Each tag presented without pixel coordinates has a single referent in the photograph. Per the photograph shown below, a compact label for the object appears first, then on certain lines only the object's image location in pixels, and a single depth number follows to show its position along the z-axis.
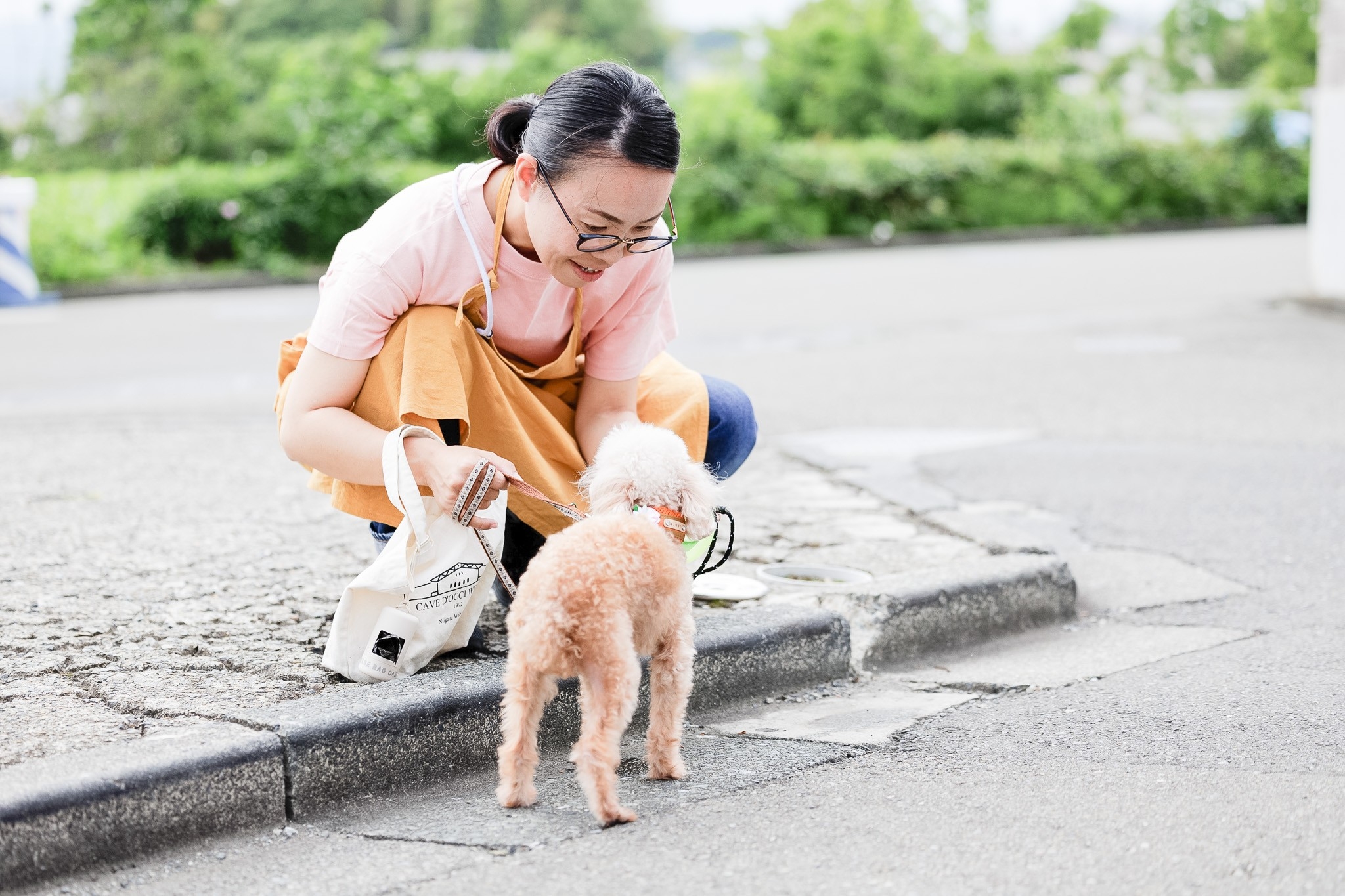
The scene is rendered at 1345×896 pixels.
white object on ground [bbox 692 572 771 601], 4.01
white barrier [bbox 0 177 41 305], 13.66
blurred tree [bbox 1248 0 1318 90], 40.91
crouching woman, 3.04
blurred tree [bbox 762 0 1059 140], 29.83
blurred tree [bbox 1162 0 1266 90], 58.19
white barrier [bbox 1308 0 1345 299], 11.05
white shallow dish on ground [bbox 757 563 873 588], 4.27
